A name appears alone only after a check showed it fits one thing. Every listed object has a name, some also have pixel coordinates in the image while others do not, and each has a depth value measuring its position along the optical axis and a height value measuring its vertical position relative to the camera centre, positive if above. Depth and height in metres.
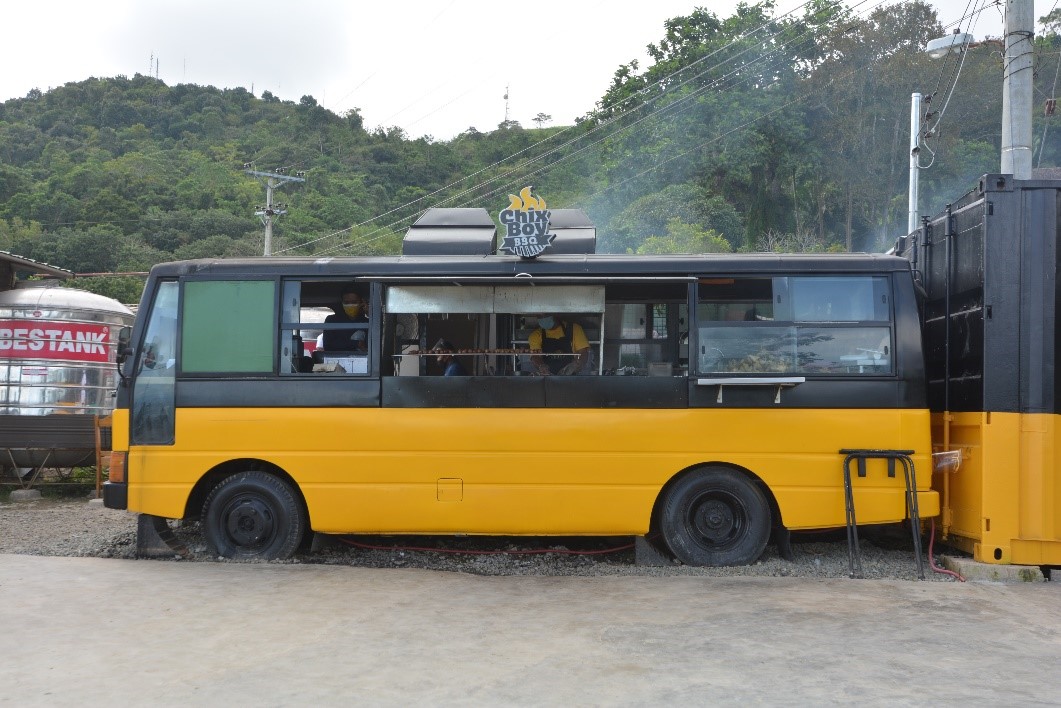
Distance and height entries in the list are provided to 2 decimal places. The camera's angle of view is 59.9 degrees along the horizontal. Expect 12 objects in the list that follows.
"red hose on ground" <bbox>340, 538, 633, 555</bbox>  9.02 -1.62
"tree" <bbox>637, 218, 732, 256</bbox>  30.45 +5.07
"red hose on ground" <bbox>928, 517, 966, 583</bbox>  7.98 -1.51
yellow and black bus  8.30 -0.13
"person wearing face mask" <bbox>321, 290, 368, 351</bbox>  8.68 +0.49
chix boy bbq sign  8.58 +1.51
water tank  14.35 +0.03
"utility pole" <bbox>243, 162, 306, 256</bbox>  34.38 +6.78
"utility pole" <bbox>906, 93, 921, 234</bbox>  18.73 +5.01
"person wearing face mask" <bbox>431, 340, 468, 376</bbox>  8.80 +0.25
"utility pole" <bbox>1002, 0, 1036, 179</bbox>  10.87 +3.70
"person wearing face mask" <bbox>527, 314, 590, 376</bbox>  8.73 +0.40
